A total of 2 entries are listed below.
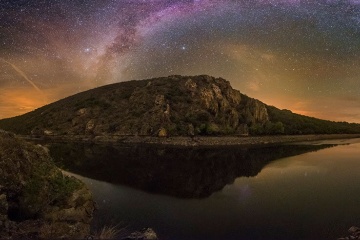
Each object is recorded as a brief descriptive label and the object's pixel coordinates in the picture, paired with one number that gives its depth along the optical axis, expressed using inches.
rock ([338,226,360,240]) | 773.9
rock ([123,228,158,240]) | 749.9
